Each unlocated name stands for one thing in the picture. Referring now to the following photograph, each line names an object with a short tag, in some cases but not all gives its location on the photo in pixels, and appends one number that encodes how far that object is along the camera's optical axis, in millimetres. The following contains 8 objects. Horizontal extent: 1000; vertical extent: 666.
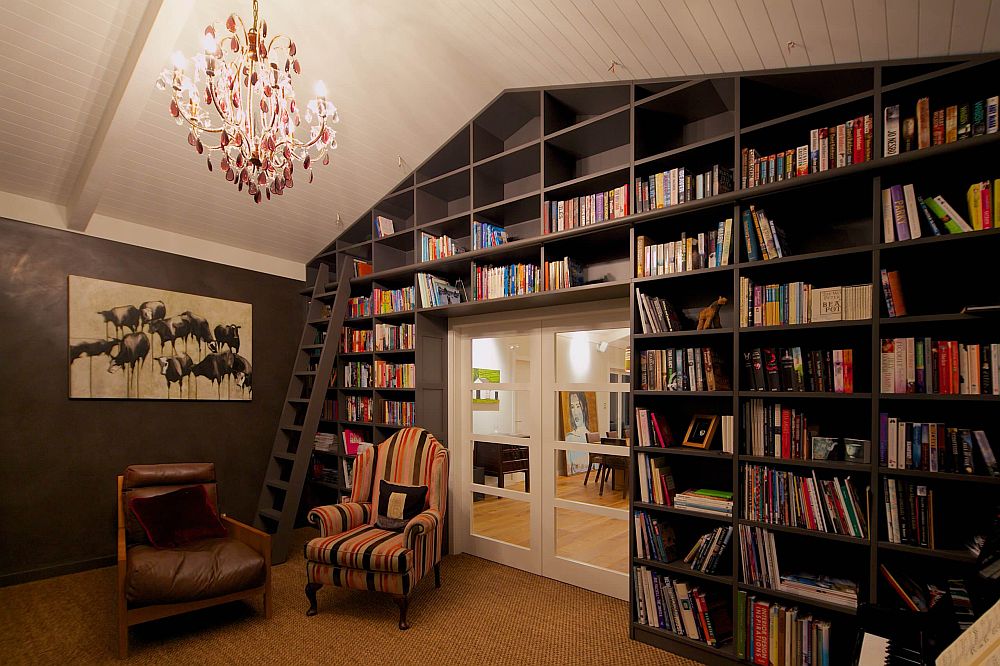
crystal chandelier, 2123
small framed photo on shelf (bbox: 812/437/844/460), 2354
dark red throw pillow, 3211
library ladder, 4270
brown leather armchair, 2750
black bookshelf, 2213
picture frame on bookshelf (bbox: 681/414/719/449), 2803
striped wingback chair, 3045
